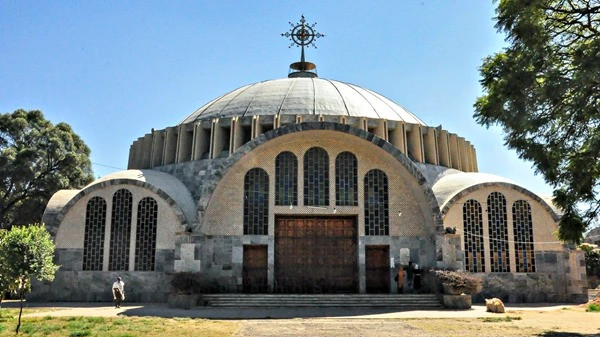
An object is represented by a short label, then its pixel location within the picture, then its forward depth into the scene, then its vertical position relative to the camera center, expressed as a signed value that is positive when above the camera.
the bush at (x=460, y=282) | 20.44 -0.93
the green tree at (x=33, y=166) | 34.56 +5.40
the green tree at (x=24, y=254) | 14.46 +0.01
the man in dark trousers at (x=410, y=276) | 22.86 -0.81
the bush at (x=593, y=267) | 42.00 -0.78
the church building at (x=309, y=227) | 23.06 +1.13
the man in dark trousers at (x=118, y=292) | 20.53 -1.33
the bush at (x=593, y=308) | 19.84 -1.78
